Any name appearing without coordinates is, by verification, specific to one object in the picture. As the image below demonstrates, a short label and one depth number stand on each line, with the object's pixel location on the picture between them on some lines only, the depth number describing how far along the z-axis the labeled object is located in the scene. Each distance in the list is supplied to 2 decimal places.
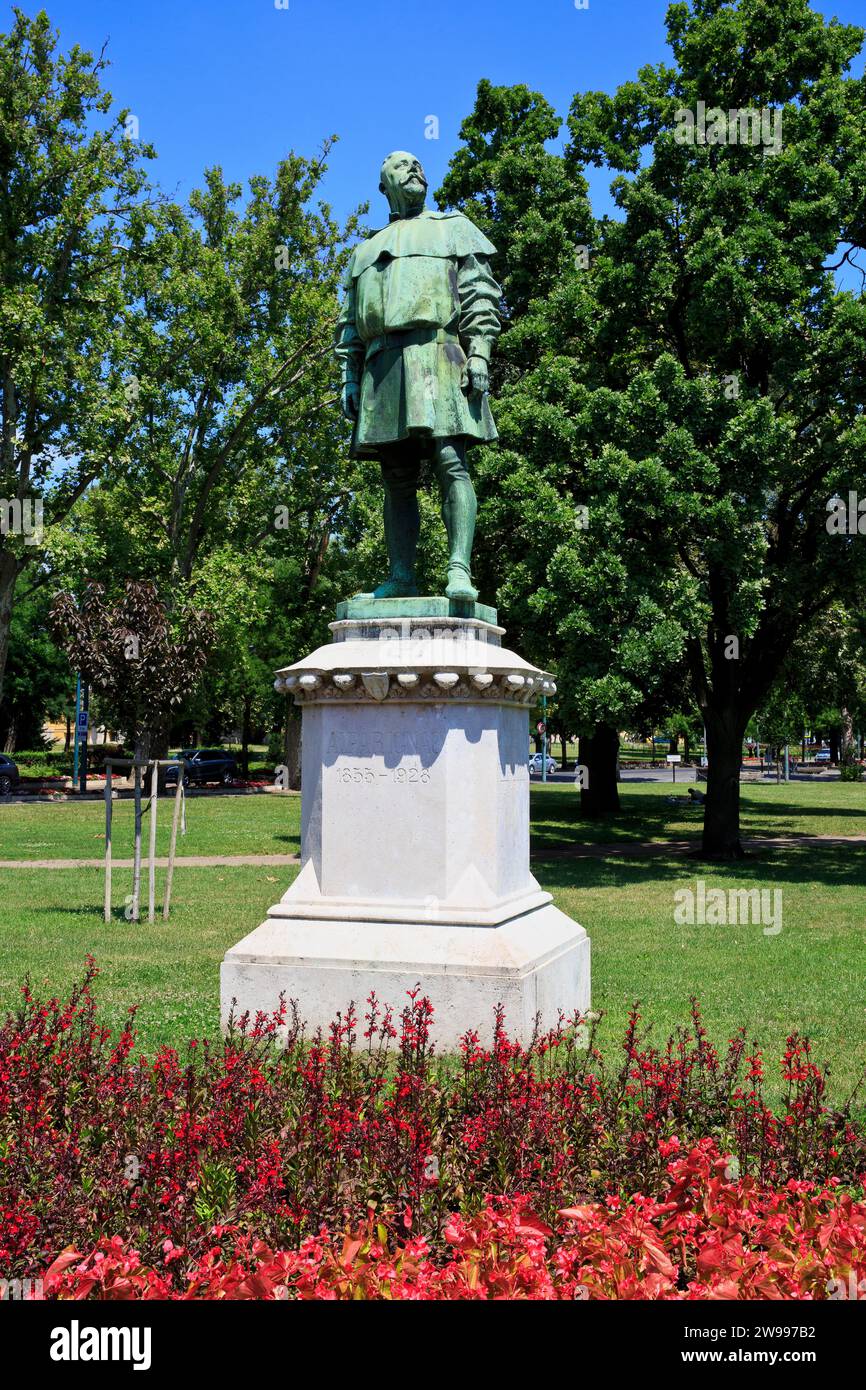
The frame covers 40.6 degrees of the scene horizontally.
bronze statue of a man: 7.38
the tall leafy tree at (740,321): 17.89
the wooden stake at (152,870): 12.34
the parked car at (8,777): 39.22
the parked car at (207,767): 48.70
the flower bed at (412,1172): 3.56
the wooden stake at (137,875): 12.84
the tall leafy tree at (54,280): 28.02
